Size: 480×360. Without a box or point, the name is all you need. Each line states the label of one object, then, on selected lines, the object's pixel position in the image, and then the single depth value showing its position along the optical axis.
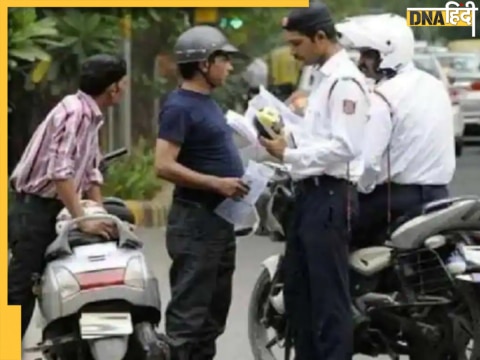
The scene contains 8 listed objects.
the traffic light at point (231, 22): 38.28
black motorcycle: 13.10
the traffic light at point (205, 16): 32.72
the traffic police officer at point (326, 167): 12.71
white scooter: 12.22
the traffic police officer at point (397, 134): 13.79
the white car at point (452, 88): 42.16
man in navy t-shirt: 13.62
